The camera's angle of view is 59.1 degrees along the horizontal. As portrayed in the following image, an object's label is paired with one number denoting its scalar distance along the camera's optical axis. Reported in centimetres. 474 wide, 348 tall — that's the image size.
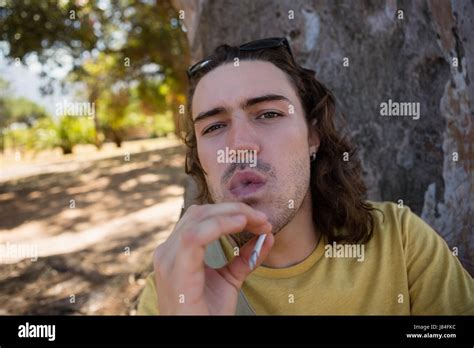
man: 44
